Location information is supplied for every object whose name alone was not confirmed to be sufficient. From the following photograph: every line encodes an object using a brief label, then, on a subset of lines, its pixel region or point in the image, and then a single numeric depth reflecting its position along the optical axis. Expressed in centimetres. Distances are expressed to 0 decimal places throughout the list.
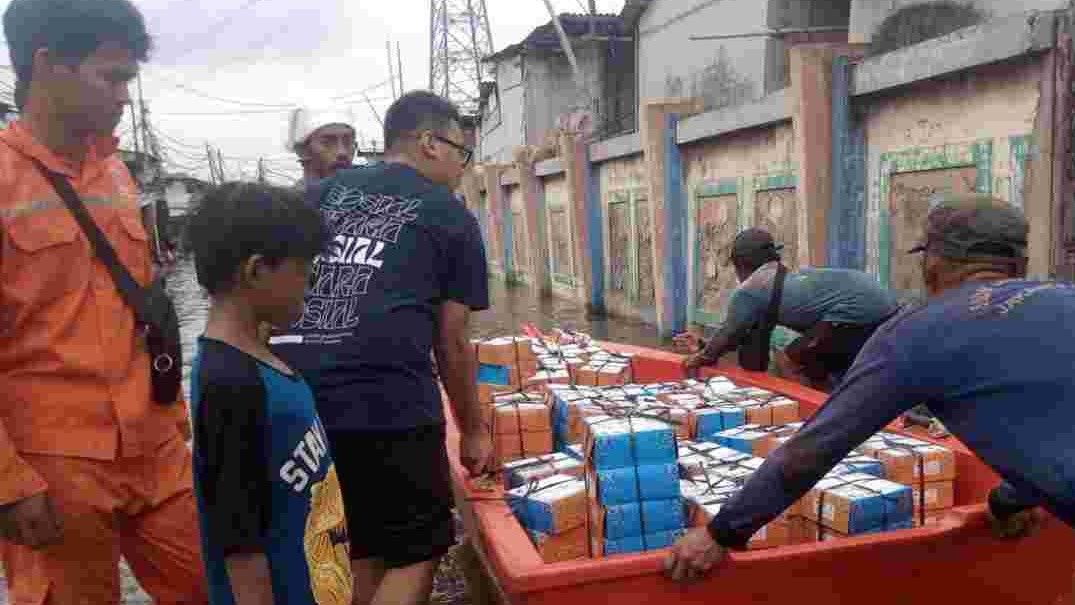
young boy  151
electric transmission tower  3638
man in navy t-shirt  220
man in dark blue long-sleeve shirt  156
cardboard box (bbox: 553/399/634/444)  326
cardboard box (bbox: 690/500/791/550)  253
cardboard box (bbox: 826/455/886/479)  277
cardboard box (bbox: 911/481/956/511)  279
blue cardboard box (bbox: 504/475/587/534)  252
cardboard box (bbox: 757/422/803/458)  315
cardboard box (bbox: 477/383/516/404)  410
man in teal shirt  423
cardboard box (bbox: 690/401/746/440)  344
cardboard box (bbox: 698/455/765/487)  279
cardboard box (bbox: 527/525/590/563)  254
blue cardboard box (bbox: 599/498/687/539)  245
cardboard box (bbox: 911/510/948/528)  259
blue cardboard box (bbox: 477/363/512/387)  418
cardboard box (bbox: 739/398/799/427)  356
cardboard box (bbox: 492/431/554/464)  337
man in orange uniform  178
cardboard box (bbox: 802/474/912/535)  241
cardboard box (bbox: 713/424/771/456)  316
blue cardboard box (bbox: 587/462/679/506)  245
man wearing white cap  341
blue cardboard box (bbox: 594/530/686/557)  245
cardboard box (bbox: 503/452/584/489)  291
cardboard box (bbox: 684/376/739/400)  389
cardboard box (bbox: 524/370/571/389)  411
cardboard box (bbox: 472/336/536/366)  417
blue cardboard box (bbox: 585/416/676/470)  245
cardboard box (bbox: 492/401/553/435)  338
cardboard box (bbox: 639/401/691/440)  343
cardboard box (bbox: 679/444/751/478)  290
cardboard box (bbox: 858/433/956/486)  279
